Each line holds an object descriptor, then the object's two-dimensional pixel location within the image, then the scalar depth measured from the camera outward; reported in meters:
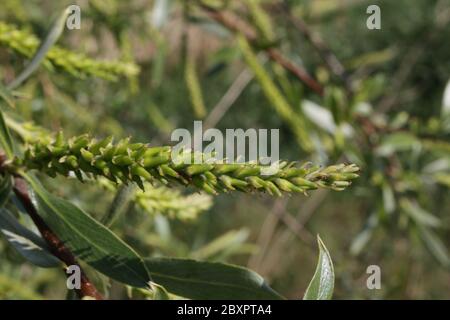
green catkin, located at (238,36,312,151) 0.29
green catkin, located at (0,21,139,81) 0.21
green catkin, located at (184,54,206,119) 0.32
